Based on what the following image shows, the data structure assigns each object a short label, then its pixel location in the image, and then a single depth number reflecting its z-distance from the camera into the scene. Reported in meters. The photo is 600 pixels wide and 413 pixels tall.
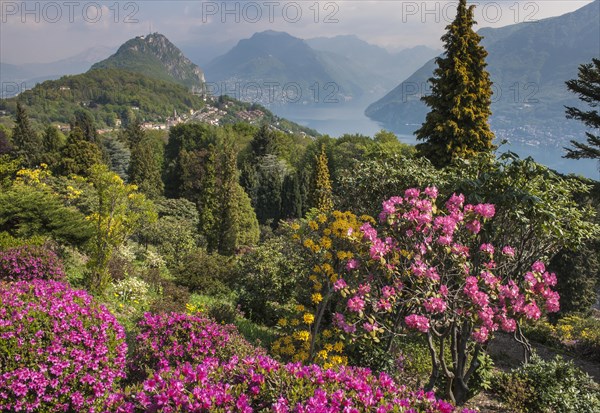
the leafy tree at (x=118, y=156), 45.46
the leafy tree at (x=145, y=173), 33.03
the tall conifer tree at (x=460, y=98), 13.38
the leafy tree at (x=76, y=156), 27.75
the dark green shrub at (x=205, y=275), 12.31
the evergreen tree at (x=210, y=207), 25.48
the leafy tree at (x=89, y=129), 39.92
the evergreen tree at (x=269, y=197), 37.75
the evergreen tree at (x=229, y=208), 24.28
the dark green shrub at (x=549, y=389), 5.69
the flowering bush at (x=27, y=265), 7.23
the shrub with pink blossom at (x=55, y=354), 3.88
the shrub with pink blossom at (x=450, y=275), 4.86
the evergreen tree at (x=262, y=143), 43.50
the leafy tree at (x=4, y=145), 33.81
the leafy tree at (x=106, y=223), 8.84
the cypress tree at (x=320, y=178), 29.08
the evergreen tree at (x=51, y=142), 35.39
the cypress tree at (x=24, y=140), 33.53
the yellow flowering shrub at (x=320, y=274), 6.23
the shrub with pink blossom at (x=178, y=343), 4.92
